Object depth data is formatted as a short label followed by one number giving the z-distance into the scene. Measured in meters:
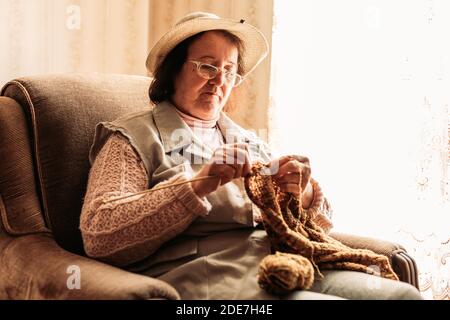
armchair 1.26
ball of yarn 1.09
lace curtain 1.88
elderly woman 1.17
